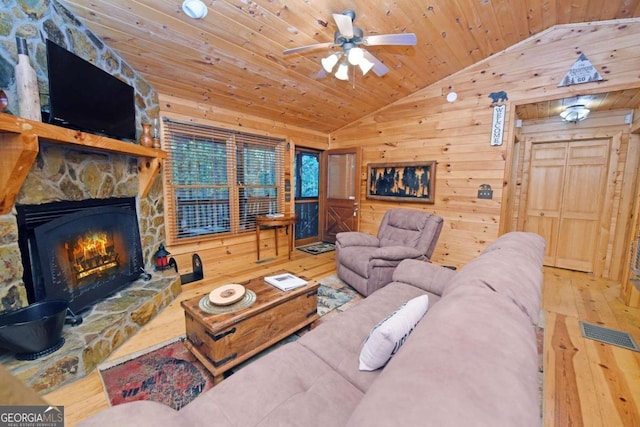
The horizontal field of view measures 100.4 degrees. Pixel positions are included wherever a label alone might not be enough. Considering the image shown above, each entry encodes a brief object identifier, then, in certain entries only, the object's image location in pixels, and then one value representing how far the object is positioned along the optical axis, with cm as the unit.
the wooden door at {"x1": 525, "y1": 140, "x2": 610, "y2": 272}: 376
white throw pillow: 110
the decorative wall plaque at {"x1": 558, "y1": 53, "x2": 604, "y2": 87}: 290
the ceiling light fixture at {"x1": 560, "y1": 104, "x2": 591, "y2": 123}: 338
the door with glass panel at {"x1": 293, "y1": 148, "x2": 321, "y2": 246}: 534
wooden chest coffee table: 166
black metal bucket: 152
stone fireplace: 171
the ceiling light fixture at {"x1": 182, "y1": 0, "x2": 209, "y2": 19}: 209
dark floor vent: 221
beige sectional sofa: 55
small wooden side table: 427
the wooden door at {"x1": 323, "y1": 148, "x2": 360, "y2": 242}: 505
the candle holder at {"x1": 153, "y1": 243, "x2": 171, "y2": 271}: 311
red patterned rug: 161
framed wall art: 416
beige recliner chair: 287
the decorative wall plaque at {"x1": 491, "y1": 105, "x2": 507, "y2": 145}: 349
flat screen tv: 184
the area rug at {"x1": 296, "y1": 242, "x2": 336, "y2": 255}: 499
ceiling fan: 202
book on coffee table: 212
